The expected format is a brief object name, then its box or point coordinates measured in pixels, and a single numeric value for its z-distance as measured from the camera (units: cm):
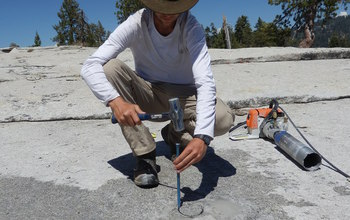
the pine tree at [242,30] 4331
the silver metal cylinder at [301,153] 222
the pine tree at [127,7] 2270
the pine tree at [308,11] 1681
